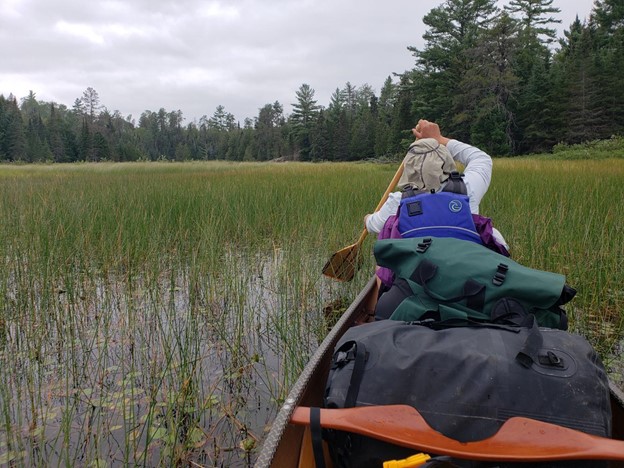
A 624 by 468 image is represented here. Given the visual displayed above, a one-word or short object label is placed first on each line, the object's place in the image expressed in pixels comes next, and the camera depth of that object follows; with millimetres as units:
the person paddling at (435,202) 2188
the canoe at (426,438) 1123
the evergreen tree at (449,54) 35531
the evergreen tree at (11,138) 52906
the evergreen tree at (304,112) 60344
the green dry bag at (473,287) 1632
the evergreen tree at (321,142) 53031
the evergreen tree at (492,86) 31922
